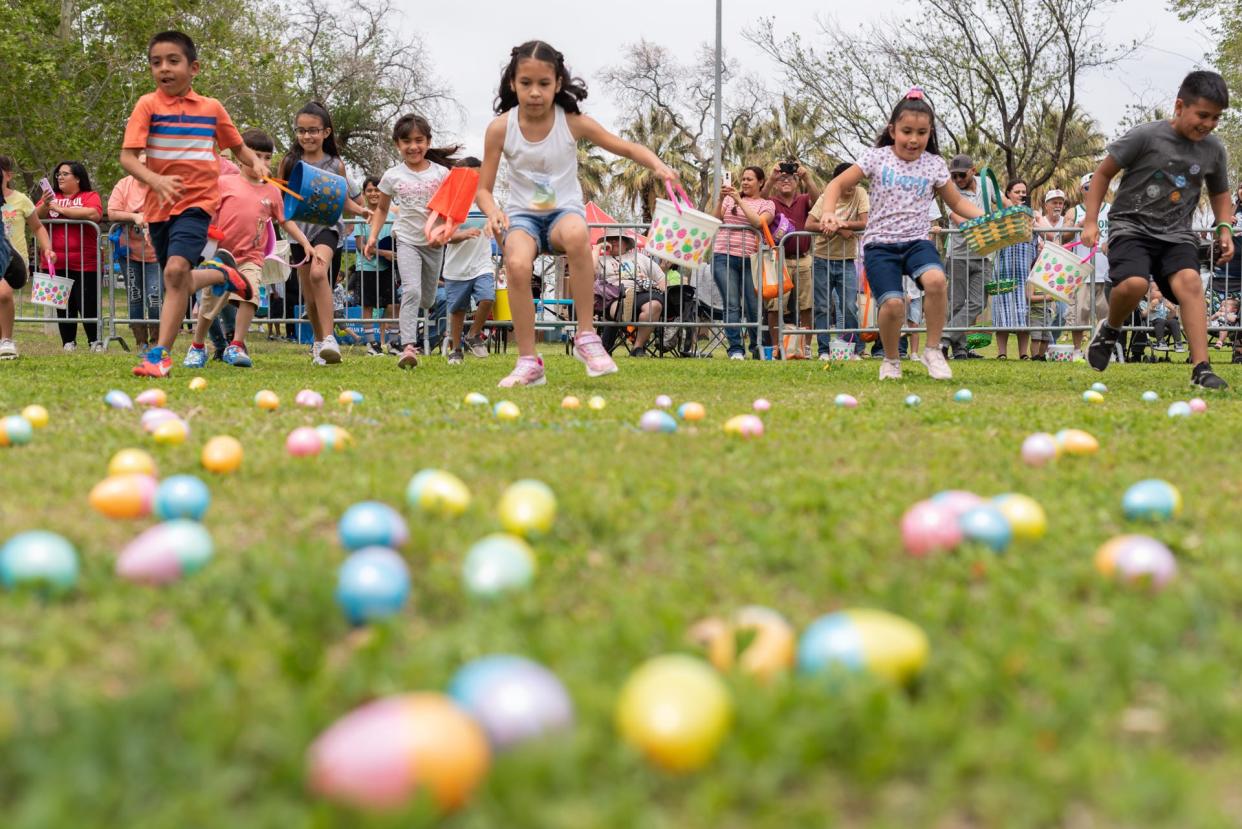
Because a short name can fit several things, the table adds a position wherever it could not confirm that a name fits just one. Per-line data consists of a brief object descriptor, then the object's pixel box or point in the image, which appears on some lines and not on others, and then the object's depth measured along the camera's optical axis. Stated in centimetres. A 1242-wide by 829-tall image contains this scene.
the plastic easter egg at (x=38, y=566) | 198
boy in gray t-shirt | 700
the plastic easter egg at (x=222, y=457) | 323
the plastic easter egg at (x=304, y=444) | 356
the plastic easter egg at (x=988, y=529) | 235
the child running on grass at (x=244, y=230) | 898
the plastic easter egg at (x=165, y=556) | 206
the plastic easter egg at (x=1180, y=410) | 512
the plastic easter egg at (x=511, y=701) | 134
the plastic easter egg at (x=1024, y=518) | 245
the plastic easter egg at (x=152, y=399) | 521
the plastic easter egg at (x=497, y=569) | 196
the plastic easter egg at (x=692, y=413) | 484
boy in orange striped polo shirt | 715
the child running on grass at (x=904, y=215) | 779
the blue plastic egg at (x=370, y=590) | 187
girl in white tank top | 658
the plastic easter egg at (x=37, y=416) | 430
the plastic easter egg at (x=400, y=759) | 121
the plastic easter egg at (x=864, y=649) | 157
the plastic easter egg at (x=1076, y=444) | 374
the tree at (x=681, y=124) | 4031
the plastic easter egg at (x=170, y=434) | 378
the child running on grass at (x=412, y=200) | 983
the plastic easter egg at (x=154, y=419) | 400
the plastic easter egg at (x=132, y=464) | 307
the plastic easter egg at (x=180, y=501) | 257
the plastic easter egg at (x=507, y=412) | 474
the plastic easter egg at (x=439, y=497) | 265
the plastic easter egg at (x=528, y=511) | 244
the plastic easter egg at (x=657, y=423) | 438
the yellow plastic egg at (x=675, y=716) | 132
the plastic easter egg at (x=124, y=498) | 263
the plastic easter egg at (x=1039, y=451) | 357
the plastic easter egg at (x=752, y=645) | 161
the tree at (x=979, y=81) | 2719
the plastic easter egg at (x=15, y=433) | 381
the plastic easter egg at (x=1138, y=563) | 207
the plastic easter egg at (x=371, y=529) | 230
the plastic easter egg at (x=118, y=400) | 509
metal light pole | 2719
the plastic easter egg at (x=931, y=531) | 233
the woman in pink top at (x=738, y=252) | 1309
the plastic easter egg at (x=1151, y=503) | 269
